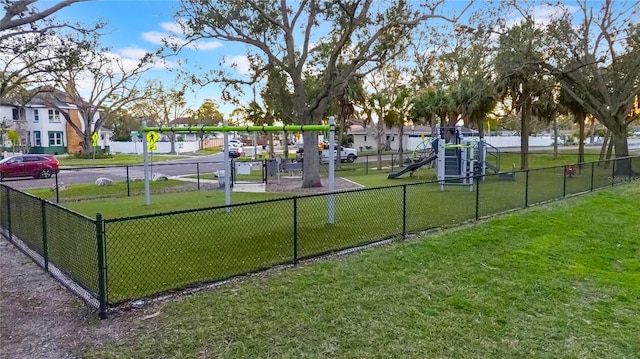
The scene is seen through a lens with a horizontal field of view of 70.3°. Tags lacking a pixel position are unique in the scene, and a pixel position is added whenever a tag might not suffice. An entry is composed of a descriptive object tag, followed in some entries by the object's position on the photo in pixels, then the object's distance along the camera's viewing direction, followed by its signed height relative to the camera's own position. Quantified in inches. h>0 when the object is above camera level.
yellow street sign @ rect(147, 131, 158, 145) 717.3 +15.8
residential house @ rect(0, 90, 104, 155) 1867.6 +99.3
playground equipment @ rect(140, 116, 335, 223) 377.6 +17.1
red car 952.9 -38.5
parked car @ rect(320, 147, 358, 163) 1535.4 -26.7
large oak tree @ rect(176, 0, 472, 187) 642.2 +174.4
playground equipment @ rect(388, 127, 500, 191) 685.9 -18.8
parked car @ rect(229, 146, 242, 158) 1596.8 -13.8
